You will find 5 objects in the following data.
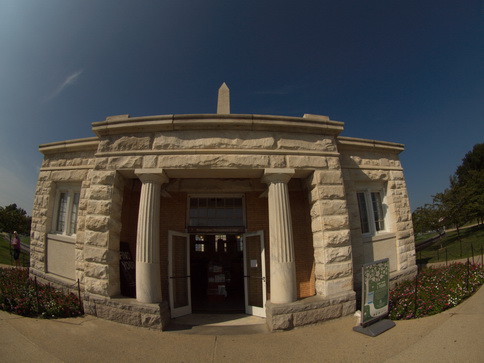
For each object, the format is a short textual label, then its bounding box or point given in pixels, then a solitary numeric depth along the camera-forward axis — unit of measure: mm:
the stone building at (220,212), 5297
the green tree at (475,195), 16044
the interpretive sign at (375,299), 4426
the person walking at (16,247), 10155
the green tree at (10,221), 17641
